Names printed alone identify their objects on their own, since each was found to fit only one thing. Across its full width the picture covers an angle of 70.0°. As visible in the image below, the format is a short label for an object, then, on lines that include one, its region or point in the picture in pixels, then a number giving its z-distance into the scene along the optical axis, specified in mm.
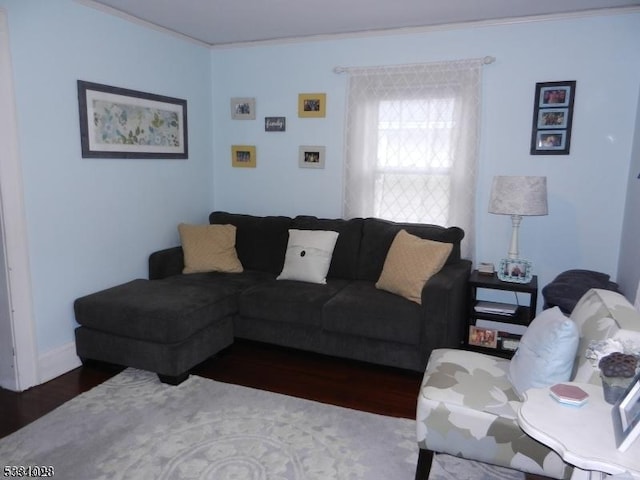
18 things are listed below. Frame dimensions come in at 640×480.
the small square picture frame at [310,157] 3980
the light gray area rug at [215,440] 2049
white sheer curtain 3463
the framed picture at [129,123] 3014
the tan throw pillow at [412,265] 2994
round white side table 1135
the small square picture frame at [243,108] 4156
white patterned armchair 1714
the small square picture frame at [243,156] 4234
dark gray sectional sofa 2783
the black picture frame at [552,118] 3225
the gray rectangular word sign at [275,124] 4074
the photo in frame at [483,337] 3201
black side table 3111
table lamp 3010
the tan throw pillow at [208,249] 3650
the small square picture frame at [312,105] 3902
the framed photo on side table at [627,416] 1145
